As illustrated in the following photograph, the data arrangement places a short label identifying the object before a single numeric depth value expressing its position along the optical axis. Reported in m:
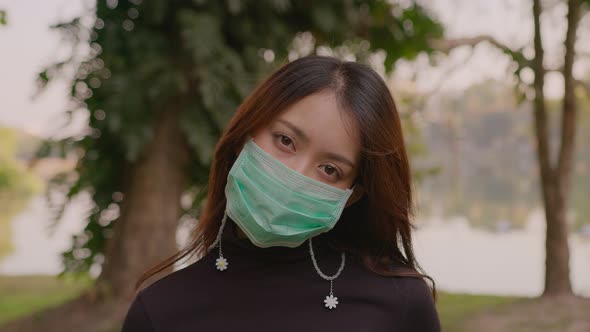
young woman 1.38
